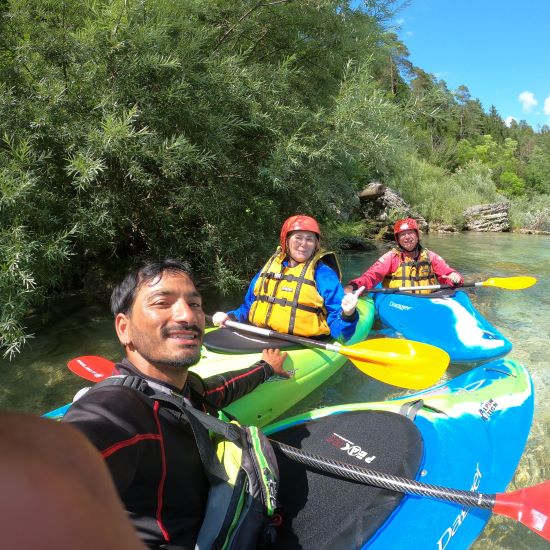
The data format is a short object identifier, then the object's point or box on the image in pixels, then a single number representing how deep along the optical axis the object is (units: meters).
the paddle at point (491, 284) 4.80
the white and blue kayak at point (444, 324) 3.86
